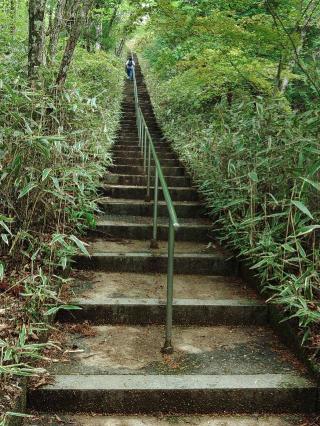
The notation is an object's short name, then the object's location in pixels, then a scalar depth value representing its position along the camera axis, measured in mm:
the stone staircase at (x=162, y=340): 2639
